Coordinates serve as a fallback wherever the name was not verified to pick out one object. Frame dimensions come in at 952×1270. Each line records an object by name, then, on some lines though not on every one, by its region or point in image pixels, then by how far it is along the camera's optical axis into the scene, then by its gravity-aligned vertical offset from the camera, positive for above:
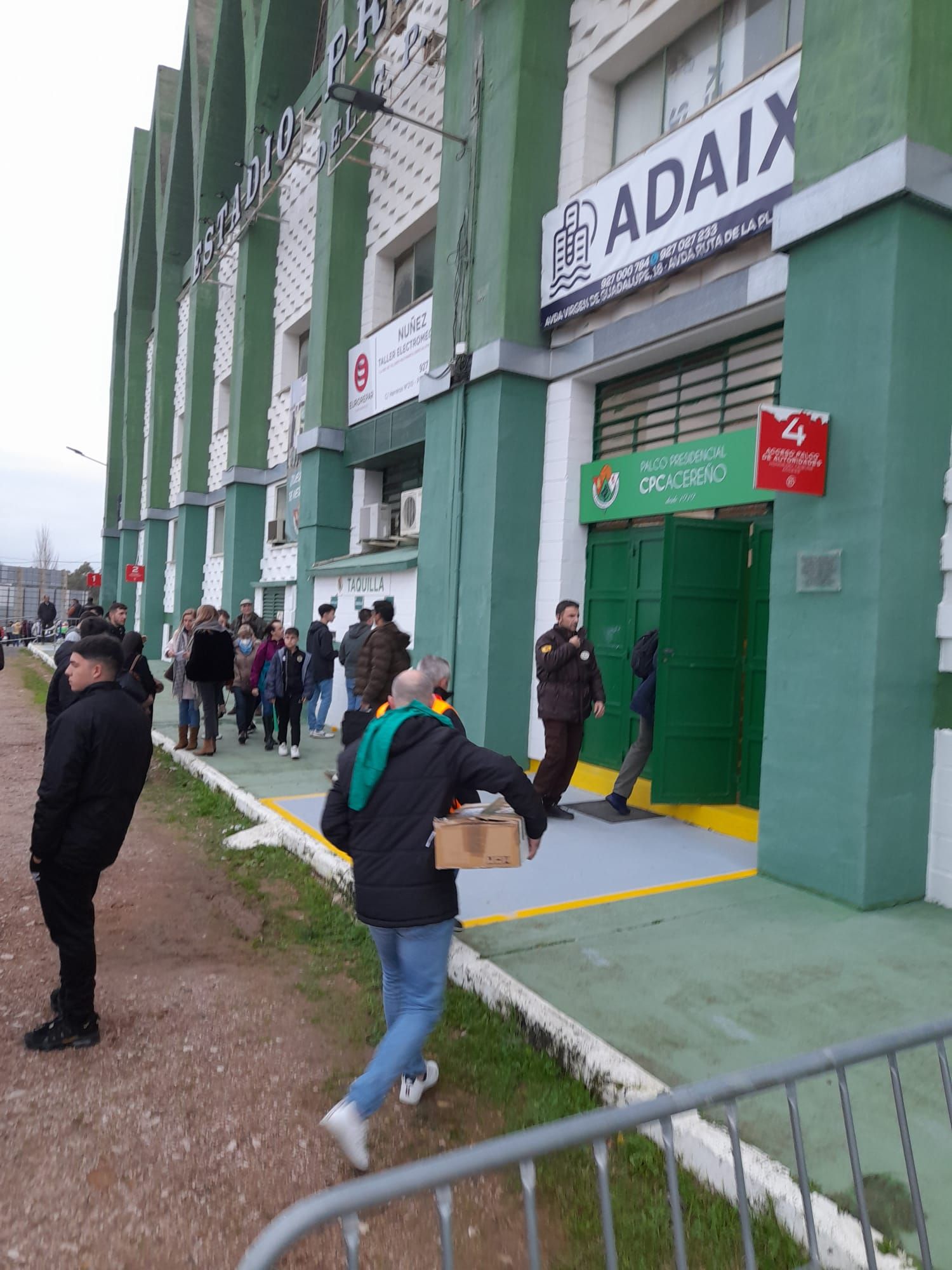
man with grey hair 4.88 -0.33
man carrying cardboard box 3.25 -0.82
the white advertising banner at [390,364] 12.54 +3.92
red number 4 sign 5.51 +1.22
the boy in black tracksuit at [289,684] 10.84 -0.97
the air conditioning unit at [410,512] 12.48 +1.54
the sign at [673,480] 7.47 +1.45
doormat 7.81 -1.75
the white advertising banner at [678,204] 6.97 +3.98
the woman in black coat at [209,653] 10.16 -0.58
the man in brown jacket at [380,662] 8.59 -0.49
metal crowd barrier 1.52 -1.06
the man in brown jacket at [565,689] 7.24 -0.55
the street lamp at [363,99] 10.38 +6.45
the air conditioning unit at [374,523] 14.42 +1.55
